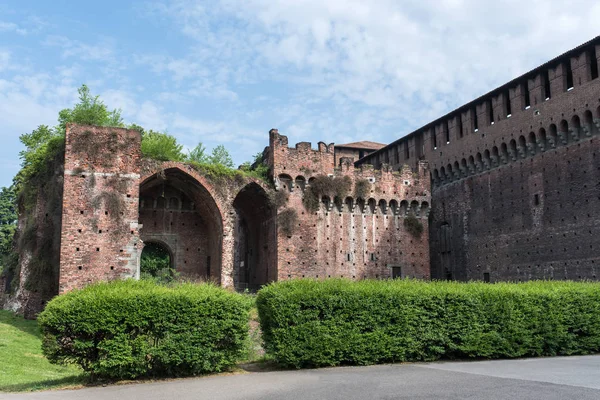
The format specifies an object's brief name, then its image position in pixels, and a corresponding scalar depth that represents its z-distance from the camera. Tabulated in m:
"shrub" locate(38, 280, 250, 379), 11.41
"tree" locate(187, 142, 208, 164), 39.59
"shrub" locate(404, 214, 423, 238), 33.38
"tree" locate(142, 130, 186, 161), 28.61
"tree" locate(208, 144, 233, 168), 44.59
